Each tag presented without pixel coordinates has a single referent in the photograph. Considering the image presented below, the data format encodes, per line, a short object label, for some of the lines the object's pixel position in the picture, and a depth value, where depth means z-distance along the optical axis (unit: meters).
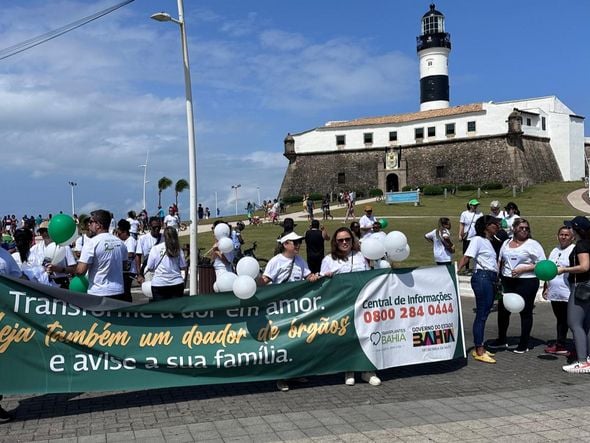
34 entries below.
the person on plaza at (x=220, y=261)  7.91
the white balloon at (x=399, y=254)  7.02
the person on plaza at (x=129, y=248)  8.33
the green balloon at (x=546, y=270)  6.68
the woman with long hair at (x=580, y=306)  6.53
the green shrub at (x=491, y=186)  54.66
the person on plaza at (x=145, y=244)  10.46
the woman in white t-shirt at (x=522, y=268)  7.34
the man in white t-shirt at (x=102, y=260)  6.13
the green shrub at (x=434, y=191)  54.19
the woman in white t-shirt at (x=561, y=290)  7.20
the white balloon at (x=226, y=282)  6.28
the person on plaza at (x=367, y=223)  11.90
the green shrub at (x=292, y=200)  62.91
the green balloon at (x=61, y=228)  6.52
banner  5.25
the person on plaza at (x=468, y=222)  12.99
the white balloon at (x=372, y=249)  6.49
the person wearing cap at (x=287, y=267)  6.38
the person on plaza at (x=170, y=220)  19.30
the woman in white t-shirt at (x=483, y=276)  7.20
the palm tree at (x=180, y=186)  69.66
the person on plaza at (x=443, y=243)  10.28
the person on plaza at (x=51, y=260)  6.78
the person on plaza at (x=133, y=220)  17.15
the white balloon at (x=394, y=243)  6.99
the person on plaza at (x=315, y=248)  11.02
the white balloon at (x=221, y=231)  8.85
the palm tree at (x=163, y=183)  72.19
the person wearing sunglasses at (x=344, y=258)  6.36
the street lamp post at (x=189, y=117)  11.49
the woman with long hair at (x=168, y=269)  6.96
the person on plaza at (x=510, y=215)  12.82
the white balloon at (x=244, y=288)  5.69
